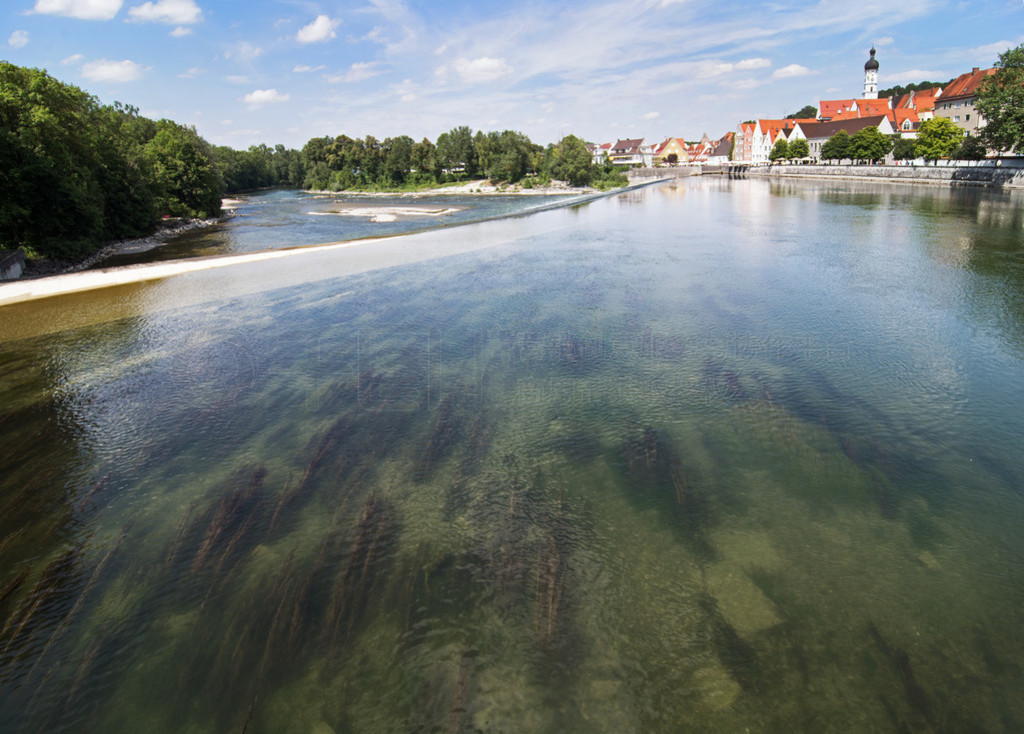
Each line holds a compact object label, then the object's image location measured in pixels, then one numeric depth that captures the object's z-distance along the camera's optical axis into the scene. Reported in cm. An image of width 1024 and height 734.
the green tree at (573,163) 10769
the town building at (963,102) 8288
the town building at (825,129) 10006
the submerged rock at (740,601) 620
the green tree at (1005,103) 5088
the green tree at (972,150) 6193
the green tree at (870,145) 8544
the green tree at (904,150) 7800
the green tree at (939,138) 7038
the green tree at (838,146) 9062
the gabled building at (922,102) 10546
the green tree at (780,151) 11438
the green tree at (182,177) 5234
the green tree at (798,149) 11012
